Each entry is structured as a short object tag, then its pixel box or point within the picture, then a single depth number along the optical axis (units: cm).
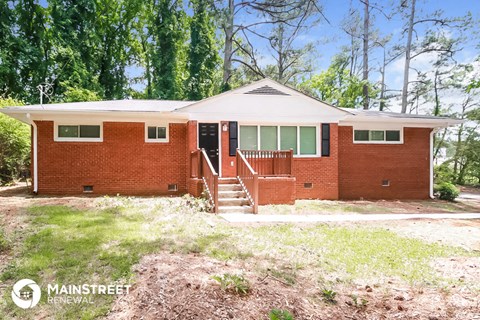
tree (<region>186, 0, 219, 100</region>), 2250
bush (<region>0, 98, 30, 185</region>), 1215
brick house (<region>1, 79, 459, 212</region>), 1015
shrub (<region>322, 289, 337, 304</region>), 318
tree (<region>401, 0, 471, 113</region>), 2045
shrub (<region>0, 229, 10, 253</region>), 425
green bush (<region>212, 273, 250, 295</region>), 313
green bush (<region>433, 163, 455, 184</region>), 1983
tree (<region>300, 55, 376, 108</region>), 2531
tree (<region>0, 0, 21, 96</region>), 1912
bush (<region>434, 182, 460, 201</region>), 1277
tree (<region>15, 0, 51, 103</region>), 2027
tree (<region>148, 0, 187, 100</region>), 2278
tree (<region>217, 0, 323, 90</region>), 2014
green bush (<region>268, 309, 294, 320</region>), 272
